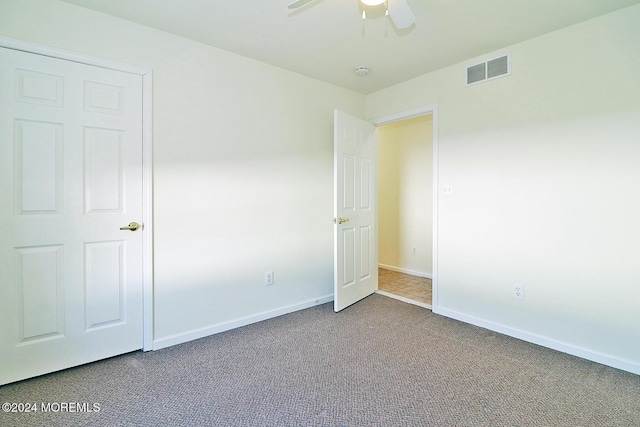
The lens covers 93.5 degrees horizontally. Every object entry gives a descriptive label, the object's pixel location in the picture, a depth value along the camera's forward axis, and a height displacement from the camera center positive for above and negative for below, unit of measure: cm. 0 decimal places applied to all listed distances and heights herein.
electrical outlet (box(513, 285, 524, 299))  249 -66
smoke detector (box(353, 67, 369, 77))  292 +140
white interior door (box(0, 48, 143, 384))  186 +0
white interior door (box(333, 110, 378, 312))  303 +3
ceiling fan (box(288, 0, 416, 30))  157 +110
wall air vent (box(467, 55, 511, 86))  253 +125
